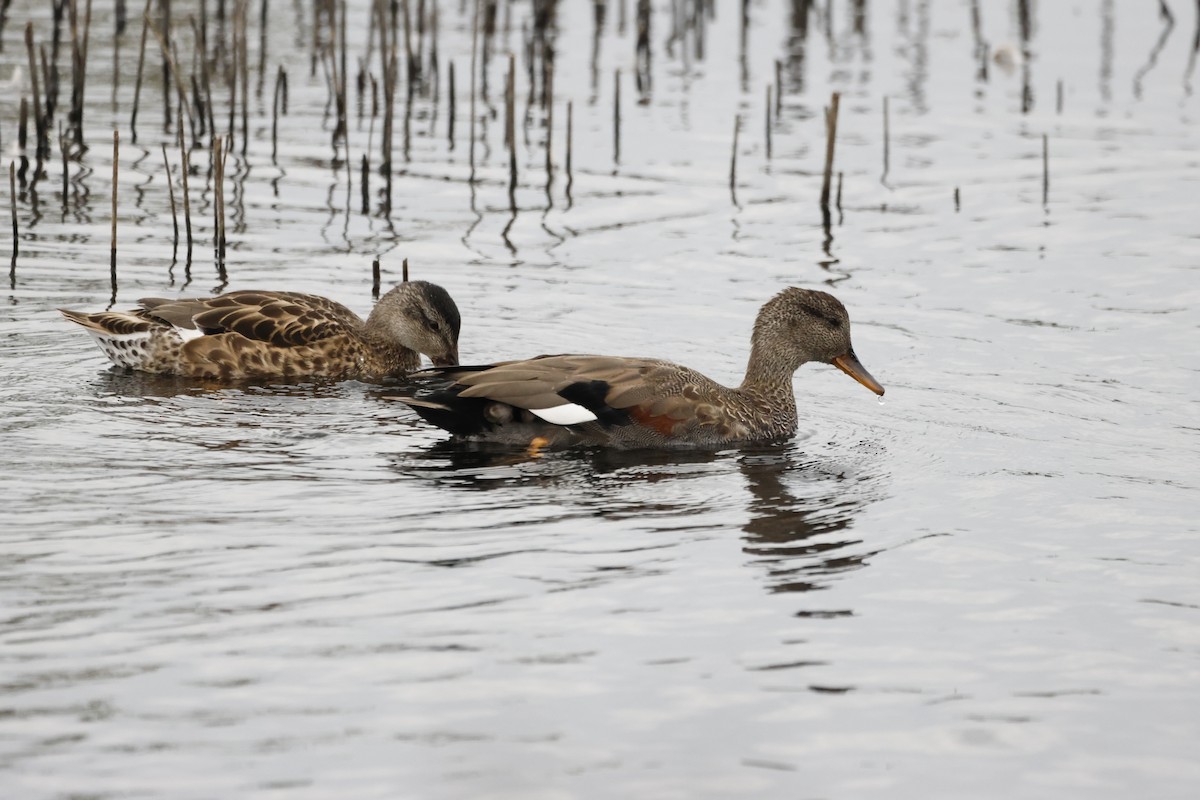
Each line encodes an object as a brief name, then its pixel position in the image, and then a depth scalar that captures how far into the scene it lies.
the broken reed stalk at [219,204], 13.05
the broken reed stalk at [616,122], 18.80
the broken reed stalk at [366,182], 15.53
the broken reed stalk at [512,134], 16.14
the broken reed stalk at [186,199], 13.05
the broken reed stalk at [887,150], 17.91
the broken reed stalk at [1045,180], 16.73
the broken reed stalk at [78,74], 17.03
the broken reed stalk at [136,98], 17.58
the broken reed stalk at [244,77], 17.23
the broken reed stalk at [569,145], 16.31
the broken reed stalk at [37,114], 15.84
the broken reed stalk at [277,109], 17.63
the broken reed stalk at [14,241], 12.74
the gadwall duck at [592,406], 9.46
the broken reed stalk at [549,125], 16.67
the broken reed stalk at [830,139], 15.64
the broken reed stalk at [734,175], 16.95
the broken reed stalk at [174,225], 13.43
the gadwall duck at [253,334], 11.14
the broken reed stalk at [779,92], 20.45
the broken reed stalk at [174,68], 15.45
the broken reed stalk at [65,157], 15.30
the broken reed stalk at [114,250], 12.52
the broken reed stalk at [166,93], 18.25
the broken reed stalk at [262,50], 21.06
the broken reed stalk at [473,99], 17.46
